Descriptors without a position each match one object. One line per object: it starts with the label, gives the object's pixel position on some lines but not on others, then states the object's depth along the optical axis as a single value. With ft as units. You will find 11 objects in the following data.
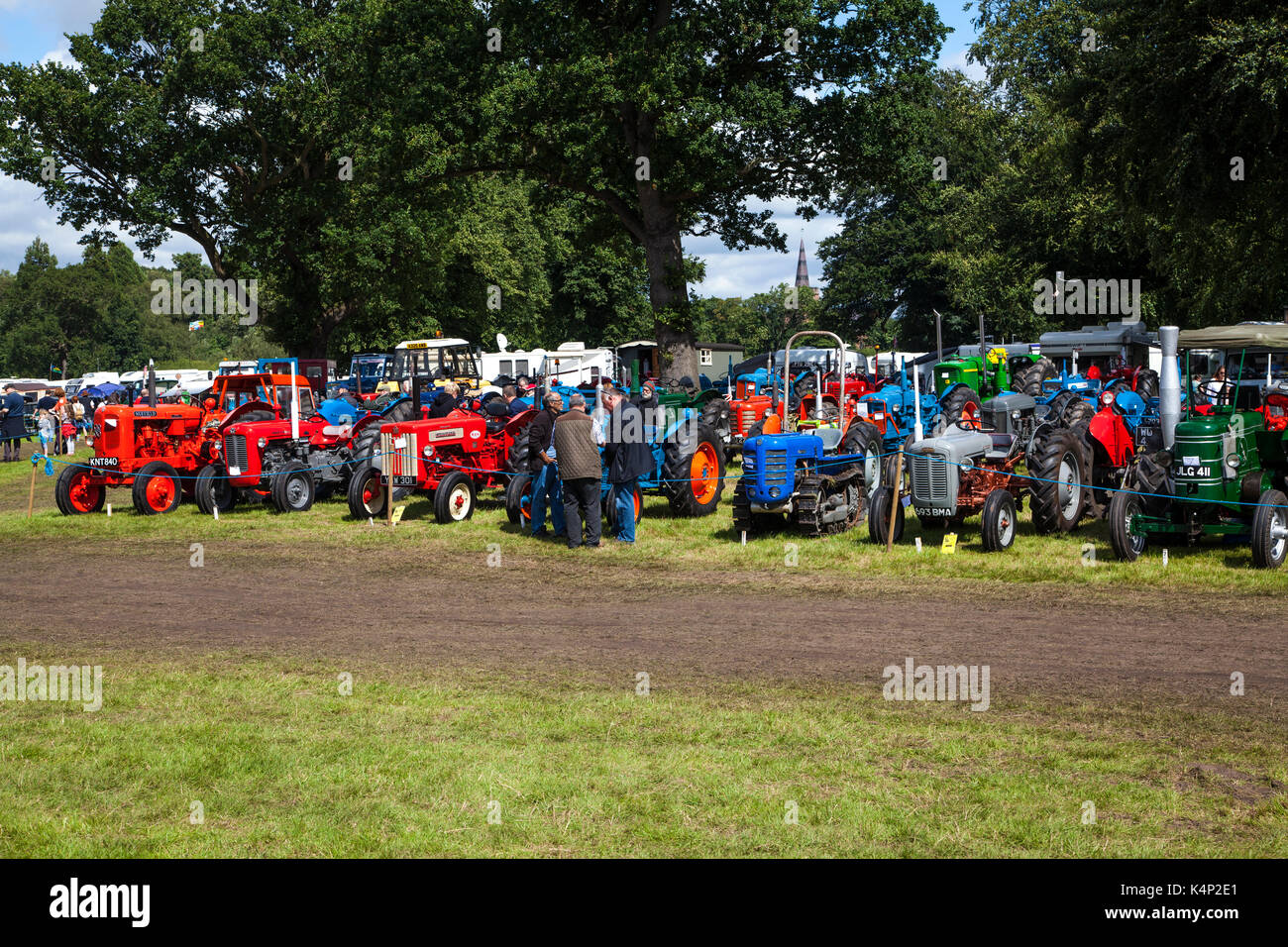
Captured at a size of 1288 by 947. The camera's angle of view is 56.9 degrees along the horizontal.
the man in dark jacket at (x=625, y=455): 46.70
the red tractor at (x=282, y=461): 57.62
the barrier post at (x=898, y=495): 42.67
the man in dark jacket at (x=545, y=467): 48.49
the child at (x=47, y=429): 103.25
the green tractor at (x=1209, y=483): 37.99
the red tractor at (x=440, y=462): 53.31
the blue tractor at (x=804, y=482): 45.24
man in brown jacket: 45.47
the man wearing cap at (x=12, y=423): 110.22
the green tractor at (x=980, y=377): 65.77
